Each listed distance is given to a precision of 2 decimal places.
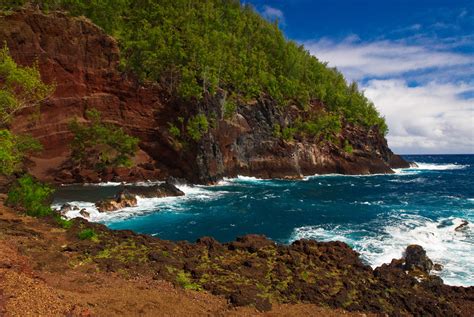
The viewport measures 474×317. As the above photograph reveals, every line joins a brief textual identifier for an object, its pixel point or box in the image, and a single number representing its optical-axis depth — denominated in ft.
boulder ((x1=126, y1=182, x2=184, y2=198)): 146.51
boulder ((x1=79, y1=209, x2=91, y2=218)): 106.63
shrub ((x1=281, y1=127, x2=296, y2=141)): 290.05
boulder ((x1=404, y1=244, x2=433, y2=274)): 70.03
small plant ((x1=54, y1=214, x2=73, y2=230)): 62.23
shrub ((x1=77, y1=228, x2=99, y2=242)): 57.98
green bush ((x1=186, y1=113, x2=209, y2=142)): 204.13
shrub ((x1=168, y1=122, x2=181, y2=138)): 203.44
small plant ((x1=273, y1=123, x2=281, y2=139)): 284.41
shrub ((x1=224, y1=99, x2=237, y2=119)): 251.19
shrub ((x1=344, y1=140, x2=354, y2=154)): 330.98
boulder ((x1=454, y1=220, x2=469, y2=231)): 104.94
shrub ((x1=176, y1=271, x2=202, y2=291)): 44.06
